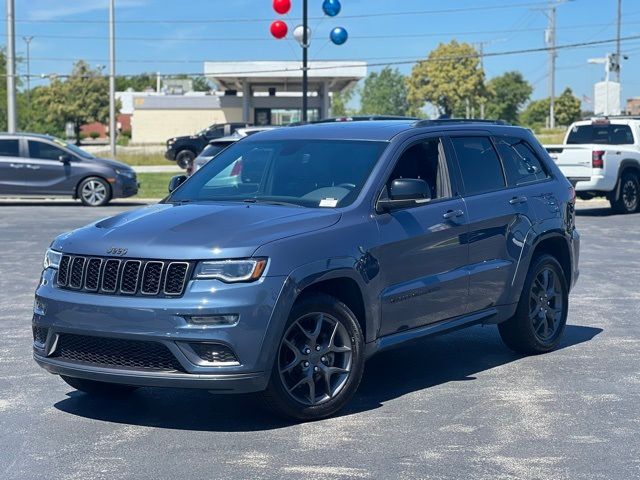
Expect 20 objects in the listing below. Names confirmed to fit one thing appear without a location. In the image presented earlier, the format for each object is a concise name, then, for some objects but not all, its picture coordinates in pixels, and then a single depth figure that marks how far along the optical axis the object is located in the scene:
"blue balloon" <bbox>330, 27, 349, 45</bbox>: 32.03
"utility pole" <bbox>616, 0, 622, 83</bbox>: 57.87
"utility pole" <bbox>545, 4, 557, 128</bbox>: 85.69
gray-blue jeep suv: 6.08
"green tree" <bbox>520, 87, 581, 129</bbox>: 103.69
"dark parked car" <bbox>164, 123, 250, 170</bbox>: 45.81
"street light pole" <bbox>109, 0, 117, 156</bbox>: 51.62
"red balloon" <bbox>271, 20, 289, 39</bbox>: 30.94
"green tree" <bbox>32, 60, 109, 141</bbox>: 100.25
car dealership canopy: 54.97
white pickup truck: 22.73
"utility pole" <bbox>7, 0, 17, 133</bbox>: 36.91
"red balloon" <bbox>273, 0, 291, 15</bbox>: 30.69
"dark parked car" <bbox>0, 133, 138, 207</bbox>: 25.05
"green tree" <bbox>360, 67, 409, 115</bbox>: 156.50
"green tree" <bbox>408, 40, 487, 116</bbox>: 97.25
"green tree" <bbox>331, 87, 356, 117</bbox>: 150.07
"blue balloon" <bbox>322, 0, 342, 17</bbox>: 30.90
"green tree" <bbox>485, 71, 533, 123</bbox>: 113.81
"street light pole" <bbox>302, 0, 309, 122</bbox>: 31.59
